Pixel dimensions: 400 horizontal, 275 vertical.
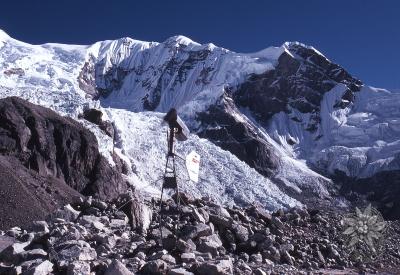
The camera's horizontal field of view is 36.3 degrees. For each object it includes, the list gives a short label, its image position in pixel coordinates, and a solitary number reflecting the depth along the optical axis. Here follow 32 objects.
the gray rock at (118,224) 18.30
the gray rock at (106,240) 15.55
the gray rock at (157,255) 14.60
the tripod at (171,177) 15.14
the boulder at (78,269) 12.23
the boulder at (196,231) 17.41
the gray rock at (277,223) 25.12
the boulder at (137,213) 19.22
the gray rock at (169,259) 14.33
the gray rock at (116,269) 12.10
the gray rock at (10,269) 12.20
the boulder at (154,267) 13.17
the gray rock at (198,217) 19.44
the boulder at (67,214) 19.38
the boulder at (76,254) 13.45
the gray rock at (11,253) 13.75
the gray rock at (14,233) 19.00
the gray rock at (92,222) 17.54
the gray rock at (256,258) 18.17
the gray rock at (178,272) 12.76
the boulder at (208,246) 17.03
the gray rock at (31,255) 13.70
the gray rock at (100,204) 20.03
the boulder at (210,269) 13.02
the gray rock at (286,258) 19.64
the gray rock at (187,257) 14.76
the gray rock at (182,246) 15.71
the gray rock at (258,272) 14.67
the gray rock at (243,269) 14.73
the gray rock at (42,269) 11.98
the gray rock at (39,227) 17.38
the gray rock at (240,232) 19.89
